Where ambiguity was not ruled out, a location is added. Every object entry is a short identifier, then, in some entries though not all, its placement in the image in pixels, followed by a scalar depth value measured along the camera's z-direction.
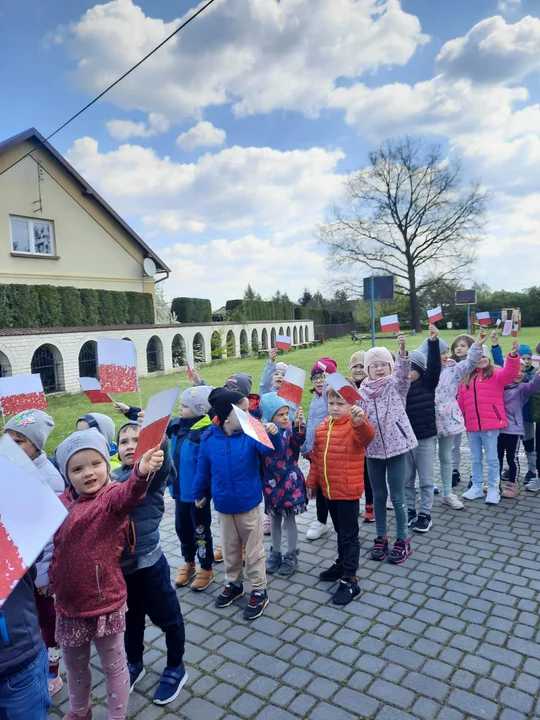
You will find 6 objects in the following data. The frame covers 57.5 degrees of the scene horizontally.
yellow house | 17.28
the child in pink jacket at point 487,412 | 5.58
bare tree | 40.00
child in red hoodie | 2.38
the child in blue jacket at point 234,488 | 3.67
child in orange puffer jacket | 3.81
